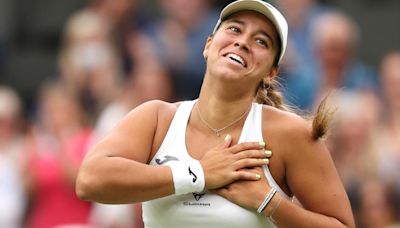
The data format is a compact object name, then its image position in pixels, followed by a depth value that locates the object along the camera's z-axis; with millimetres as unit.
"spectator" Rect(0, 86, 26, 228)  19250
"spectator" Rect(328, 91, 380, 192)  16781
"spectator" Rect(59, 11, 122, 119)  19000
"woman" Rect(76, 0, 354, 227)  10062
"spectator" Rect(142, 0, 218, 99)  18500
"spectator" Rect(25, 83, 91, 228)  17844
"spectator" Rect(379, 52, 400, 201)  16906
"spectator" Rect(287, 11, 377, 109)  17500
